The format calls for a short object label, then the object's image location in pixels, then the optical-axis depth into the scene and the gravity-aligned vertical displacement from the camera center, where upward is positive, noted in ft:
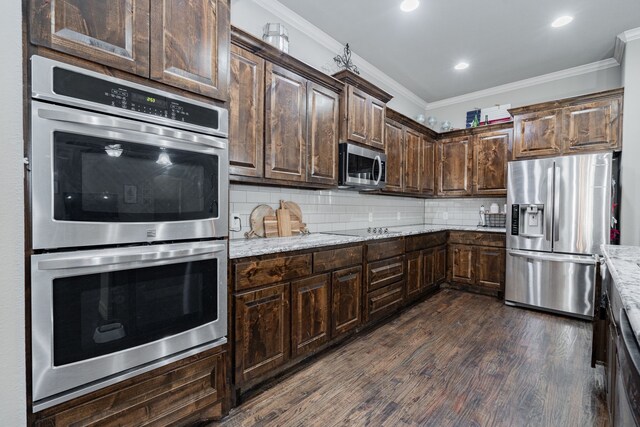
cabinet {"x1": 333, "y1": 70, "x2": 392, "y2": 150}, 9.40 +3.28
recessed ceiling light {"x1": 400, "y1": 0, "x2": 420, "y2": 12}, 8.69 +6.04
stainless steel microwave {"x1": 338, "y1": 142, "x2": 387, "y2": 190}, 9.33 +1.35
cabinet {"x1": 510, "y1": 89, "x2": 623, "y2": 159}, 10.77 +3.19
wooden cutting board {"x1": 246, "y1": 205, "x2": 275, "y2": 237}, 8.46 -0.33
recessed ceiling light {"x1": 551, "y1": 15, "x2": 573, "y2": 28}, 9.46 +6.08
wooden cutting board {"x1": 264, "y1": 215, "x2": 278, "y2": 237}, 8.68 -0.53
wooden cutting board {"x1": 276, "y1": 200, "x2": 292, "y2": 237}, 8.98 -0.40
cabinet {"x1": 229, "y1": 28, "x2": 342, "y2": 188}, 6.78 +2.32
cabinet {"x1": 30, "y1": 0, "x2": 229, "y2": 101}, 3.65 +2.42
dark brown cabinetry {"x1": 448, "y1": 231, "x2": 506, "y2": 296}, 13.08 -2.42
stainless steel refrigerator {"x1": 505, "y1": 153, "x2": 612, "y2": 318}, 10.48 -0.75
